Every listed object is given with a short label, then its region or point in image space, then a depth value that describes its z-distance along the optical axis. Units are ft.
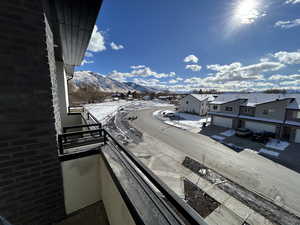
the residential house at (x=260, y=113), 35.81
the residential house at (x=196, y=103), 75.00
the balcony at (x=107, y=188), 3.88
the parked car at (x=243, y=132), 38.99
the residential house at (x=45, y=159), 4.59
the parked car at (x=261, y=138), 35.58
